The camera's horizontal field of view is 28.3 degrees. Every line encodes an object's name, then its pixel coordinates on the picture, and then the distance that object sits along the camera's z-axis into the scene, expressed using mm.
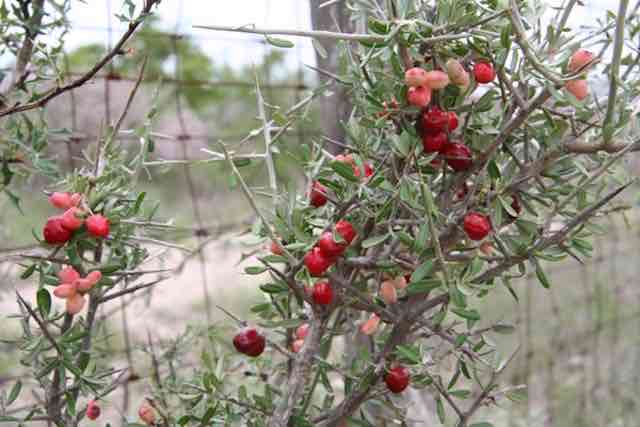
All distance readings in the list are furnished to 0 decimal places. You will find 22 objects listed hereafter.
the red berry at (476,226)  405
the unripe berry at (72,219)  393
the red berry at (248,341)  425
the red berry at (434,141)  397
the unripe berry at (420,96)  386
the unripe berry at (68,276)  398
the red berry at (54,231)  393
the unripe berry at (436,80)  384
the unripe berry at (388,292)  419
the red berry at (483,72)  396
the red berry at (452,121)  400
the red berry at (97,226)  393
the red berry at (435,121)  394
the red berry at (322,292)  412
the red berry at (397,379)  420
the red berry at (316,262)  395
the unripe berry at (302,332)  453
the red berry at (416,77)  384
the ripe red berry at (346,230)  402
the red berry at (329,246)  394
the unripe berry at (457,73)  391
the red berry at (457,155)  405
